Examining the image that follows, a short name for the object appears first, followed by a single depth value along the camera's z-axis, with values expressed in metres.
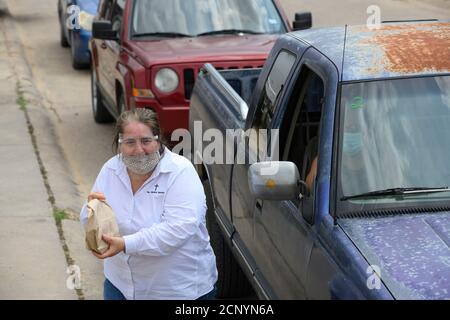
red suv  9.41
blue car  14.76
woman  4.45
